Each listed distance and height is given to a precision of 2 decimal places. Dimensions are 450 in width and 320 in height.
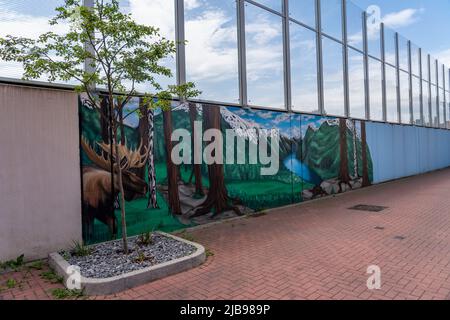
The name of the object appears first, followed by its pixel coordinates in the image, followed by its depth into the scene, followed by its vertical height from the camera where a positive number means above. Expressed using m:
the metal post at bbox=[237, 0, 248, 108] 8.83 +2.85
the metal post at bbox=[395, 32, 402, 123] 17.44 +4.09
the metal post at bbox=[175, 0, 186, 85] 7.36 +2.67
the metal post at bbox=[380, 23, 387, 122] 15.93 +4.20
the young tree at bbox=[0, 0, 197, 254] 4.38 +1.63
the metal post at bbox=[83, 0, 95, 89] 5.79 +1.85
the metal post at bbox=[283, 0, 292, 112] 10.27 +3.20
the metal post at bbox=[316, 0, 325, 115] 11.62 +3.59
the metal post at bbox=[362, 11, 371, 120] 14.32 +3.97
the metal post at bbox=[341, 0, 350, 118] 12.98 +3.83
